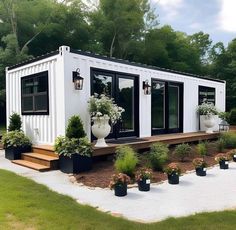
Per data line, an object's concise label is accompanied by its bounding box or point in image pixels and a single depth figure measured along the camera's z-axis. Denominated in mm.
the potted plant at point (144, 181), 4949
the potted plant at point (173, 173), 5391
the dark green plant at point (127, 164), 5504
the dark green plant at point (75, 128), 6426
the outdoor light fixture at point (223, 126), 12633
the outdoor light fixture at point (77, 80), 7086
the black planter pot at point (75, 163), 6184
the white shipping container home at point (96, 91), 7156
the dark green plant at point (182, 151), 7316
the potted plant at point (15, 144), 7934
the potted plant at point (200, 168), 6047
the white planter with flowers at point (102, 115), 7039
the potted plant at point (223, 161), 6770
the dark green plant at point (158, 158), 6219
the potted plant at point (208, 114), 11406
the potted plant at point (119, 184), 4641
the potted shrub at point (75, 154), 6207
